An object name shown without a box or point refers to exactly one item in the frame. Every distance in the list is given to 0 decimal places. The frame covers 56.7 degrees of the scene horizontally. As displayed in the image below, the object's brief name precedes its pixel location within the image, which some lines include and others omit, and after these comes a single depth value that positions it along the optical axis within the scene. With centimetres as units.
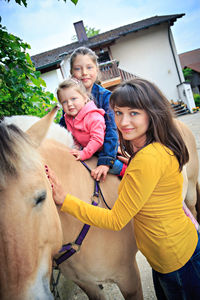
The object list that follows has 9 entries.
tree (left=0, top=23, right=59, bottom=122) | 183
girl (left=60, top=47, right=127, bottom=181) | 169
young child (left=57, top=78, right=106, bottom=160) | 172
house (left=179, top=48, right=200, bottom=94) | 2619
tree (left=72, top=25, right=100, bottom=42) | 2672
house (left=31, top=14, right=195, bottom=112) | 1617
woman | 120
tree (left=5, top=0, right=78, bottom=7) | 156
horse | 144
